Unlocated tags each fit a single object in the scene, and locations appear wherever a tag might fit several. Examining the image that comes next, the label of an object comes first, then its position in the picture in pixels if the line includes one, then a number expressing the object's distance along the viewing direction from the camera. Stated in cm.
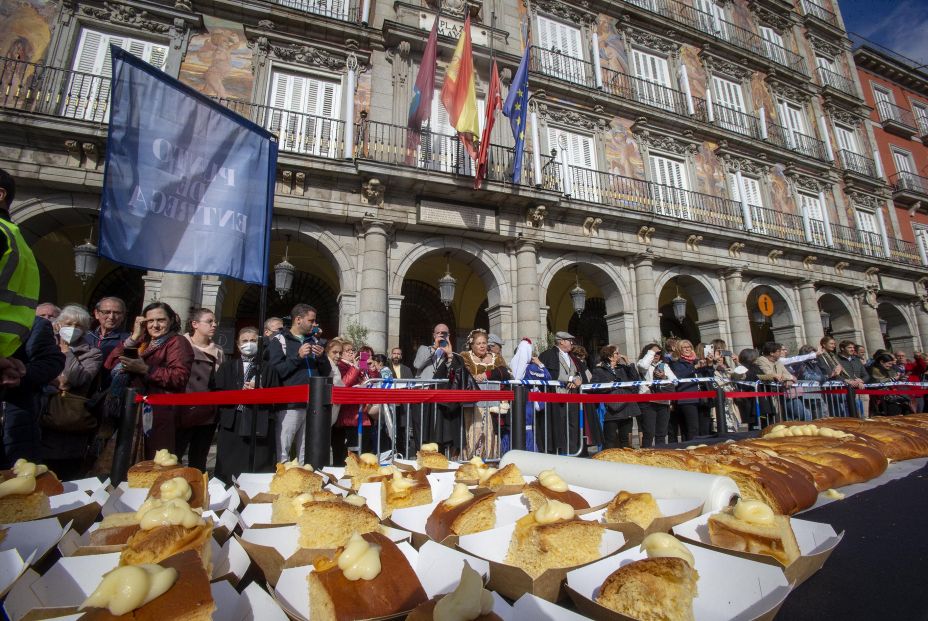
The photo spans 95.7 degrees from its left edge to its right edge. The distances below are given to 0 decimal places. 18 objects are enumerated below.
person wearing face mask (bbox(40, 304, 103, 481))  303
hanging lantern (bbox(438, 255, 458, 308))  916
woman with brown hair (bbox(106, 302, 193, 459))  310
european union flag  965
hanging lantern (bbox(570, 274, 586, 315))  1027
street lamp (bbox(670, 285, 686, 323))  1150
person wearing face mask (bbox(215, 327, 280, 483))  362
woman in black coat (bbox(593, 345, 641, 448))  584
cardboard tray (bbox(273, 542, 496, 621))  77
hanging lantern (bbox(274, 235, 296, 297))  814
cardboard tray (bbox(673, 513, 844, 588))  86
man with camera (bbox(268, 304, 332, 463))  396
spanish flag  910
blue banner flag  288
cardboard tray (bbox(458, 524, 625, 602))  80
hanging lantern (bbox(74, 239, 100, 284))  714
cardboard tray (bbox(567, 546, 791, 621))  70
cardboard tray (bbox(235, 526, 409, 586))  86
